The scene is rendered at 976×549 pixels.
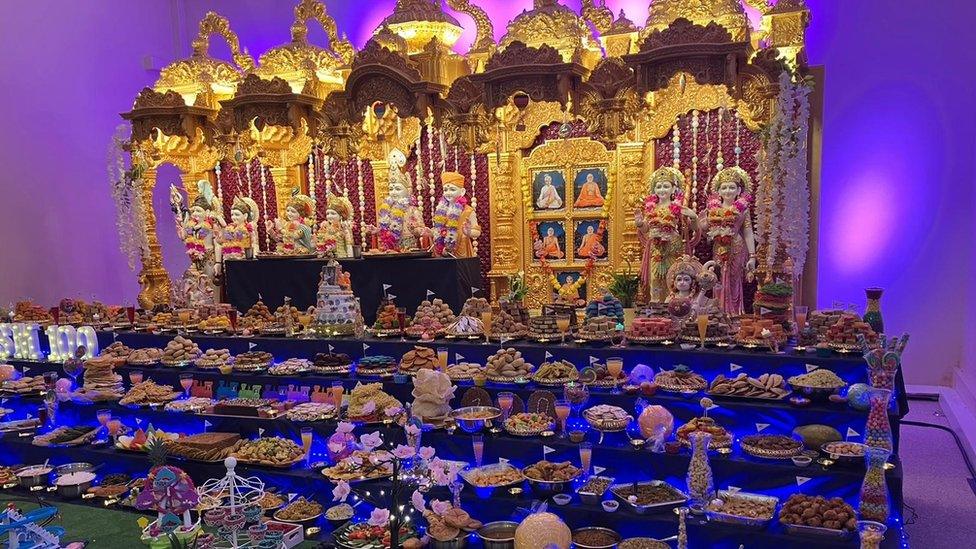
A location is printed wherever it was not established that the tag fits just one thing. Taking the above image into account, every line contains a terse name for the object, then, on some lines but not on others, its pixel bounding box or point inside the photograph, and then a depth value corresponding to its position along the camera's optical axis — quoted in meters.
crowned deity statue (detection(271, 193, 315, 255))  8.22
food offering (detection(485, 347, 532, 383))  4.45
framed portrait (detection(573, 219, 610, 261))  7.88
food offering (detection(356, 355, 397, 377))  4.83
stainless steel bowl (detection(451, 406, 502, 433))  4.11
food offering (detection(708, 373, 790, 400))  3.88
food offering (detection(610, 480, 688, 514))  3.37
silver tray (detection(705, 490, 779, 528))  3.13
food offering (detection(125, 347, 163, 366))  5.67
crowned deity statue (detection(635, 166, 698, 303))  6.41
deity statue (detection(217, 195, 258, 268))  8.43
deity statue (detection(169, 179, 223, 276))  8.37
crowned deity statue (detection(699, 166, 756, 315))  5.96
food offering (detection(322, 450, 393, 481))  4.03
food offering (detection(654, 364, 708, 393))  4.04
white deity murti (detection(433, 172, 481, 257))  7.44
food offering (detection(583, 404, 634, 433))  3.93
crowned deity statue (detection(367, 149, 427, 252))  7.70
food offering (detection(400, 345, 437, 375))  4.74
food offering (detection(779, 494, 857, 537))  2.98
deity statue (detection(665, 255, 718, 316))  5.19
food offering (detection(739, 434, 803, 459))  3.47
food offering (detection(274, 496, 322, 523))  3.82
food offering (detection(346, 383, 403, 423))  4.40
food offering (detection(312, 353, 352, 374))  5.01
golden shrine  5.36
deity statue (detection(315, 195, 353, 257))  8.09
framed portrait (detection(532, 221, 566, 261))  8.09
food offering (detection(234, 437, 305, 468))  4.28
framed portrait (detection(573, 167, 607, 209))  7.84
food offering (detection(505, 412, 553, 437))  4.01
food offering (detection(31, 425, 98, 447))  4.98
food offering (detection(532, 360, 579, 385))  4.33
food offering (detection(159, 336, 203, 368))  5.58
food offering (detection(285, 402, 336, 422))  4.55
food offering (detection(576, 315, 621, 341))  4.69
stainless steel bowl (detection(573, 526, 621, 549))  3.29
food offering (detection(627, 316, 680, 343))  4.55
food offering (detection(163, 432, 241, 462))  4.46
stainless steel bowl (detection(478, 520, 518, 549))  3.38
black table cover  6.82
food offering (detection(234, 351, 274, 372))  5.27
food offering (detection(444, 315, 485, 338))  5.11
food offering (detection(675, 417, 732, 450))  3.66
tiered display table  3.33
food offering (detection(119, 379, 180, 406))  5.20
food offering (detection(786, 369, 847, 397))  3.78
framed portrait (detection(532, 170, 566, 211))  8.05
